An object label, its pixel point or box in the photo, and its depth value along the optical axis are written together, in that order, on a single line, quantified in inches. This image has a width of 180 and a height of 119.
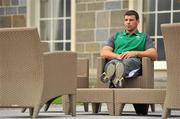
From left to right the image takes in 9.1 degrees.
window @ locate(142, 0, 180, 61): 786.5
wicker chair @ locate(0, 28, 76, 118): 404.2
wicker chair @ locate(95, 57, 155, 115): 460.7
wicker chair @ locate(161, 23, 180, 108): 374.3
